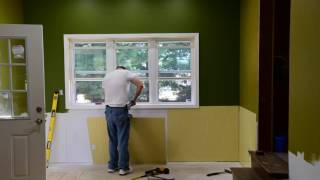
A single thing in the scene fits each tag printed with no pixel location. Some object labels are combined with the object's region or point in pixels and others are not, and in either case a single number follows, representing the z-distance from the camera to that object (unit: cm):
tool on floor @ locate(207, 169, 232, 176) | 443
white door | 350
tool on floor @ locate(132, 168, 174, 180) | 434
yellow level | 480
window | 492
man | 442
